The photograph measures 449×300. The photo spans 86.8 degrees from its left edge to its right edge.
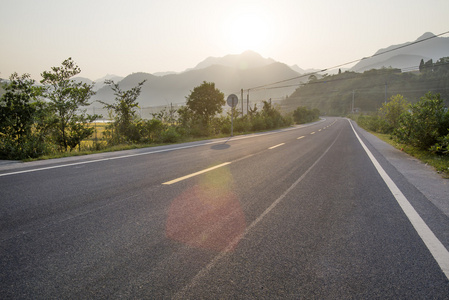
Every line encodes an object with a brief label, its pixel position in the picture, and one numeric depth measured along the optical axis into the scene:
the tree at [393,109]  21.22
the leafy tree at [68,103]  10.07
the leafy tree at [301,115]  50.30
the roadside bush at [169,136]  13.44
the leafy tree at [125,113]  13.03
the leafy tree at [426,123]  8.72
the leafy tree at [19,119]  7.81
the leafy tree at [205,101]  22.00
